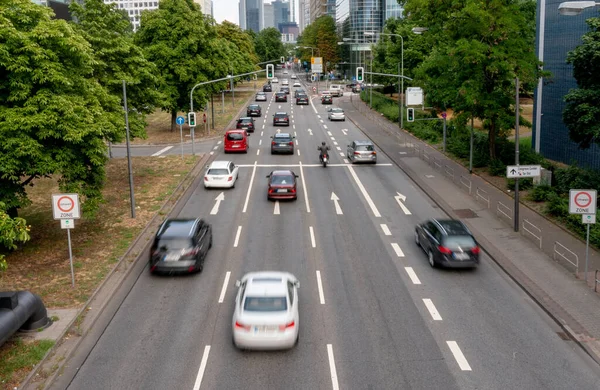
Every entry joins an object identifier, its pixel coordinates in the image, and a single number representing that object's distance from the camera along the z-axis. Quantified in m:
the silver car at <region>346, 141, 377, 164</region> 38.41
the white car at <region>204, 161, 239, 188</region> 31.59
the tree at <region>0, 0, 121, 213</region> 18.33
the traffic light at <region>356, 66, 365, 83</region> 52.29
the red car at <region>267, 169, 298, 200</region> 28.73
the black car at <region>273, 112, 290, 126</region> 58.06
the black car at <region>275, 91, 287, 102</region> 82.56
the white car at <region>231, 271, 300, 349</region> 13.31
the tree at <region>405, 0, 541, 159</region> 31.33
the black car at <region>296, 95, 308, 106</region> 78.88
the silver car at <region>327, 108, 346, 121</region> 61.72
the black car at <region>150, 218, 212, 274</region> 18.62
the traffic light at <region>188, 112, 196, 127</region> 40.59
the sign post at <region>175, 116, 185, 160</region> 38.81
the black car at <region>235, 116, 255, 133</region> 52.50
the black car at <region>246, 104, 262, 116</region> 64.81
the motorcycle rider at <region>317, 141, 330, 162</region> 37.91
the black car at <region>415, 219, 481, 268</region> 19.02
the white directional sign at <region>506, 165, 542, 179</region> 22.77
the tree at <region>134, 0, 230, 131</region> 48.22
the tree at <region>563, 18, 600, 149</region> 23.27
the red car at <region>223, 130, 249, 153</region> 42.41
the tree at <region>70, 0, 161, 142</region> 32.34
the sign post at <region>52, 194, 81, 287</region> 17.50
